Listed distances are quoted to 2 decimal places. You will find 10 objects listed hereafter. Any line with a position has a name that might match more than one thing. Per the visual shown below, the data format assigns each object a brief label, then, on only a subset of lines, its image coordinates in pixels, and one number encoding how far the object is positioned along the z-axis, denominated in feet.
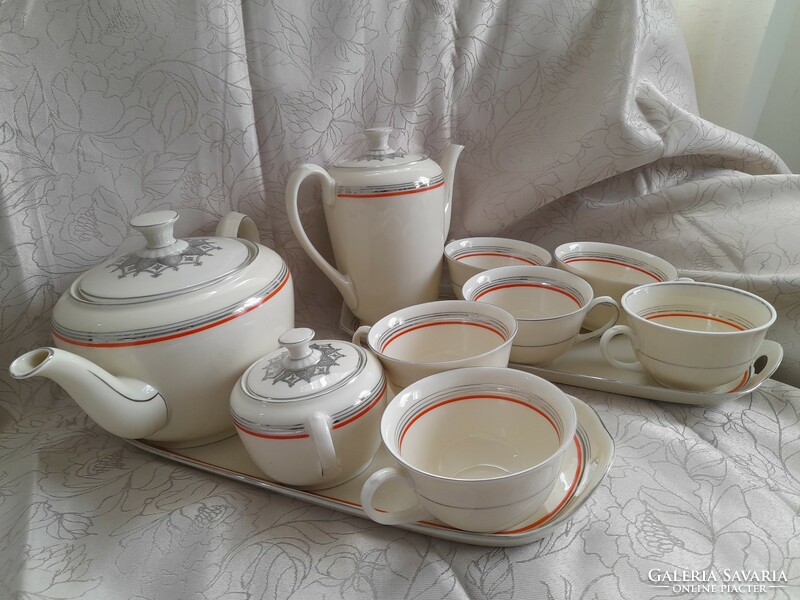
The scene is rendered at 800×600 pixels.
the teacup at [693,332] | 1.87
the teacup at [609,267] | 2.37
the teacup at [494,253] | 2.74
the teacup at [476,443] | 1.36
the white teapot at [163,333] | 1.63
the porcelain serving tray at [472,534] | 1.49
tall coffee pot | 2.26
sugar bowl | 1.54
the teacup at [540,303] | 2.11
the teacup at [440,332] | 2.07
